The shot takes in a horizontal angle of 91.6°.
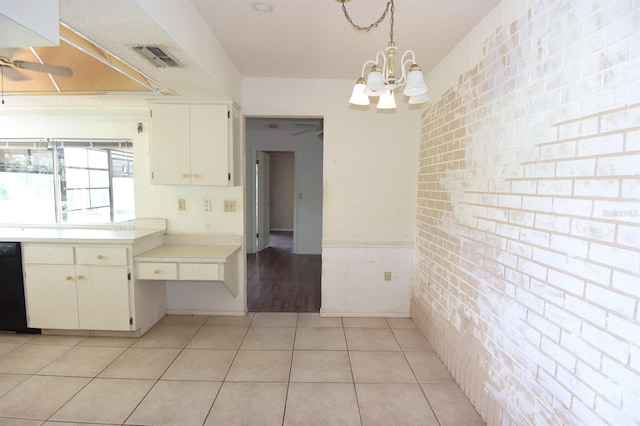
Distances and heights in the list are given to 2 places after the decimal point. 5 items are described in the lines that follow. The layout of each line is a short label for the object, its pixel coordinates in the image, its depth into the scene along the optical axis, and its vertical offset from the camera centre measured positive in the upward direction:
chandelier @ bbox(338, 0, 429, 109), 1.54 +0.54
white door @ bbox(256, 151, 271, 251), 6.18 -0.21
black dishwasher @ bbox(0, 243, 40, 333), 2.70 -0.91
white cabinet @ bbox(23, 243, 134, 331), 2.69 -0.86
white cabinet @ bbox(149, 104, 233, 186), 2.88 +0.42
